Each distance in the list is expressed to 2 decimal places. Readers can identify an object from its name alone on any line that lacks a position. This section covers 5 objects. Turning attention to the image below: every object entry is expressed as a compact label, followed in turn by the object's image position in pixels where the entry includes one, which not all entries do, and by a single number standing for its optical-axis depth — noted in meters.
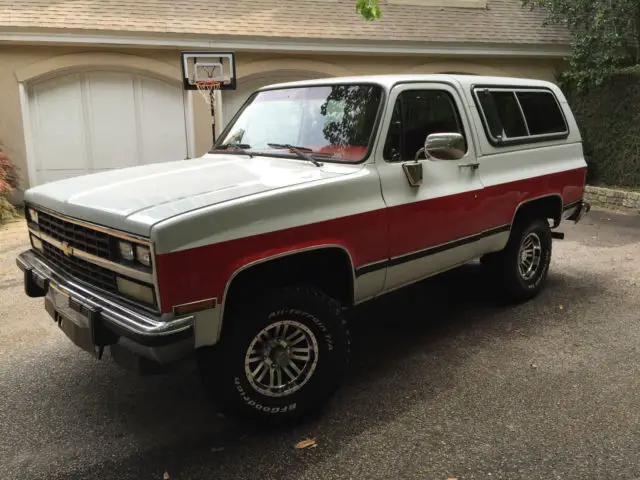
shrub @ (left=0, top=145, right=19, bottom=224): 9.91
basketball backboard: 9.89
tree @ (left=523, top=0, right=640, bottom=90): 11.62
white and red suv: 2.82
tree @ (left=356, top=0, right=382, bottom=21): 7.98
